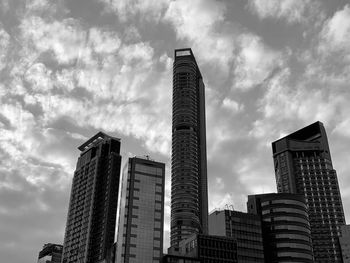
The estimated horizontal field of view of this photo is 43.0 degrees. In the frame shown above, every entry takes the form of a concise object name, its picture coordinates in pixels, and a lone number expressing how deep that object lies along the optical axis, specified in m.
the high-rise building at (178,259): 169.38
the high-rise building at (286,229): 185.88
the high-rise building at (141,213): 168.62
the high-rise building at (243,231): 185.25
